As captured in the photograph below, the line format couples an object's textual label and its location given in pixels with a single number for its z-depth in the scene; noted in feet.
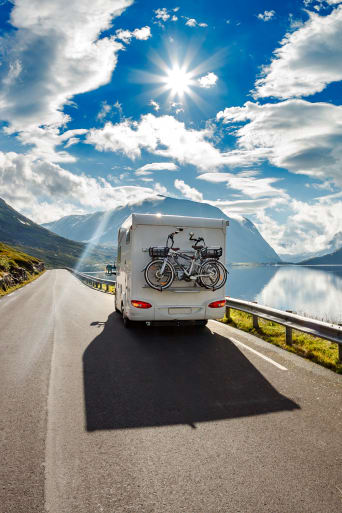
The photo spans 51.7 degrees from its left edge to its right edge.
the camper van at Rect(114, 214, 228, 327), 29.58
